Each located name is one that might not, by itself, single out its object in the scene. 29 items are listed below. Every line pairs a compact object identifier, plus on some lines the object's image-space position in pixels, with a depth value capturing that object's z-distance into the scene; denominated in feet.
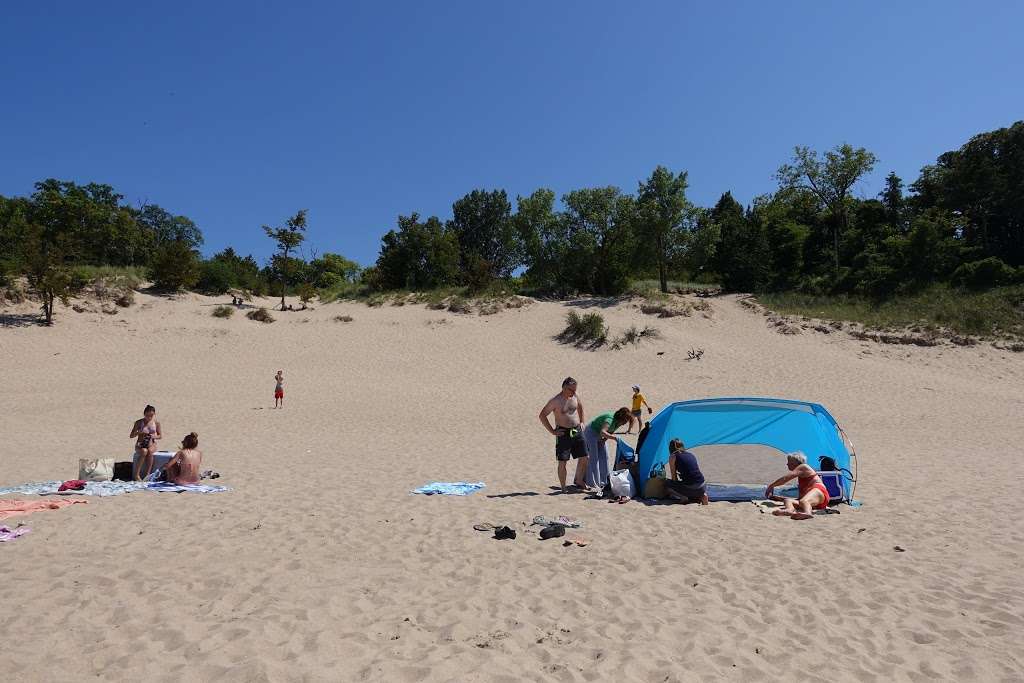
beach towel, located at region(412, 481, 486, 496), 27.53
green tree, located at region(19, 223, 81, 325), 90.33
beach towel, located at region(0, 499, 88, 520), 21.90
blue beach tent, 28.96
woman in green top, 28.02
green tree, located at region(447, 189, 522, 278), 191.83
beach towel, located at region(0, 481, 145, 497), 26.18
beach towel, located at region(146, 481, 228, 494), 27.30
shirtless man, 27.55
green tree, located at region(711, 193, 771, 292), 122.62
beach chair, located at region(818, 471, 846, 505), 25.40
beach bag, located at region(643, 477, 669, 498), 26.22
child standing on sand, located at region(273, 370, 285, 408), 64.12
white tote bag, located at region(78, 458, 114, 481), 28.99
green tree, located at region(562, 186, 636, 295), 123.75
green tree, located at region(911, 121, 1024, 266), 114.32
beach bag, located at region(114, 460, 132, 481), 29.81
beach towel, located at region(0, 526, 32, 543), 19.12
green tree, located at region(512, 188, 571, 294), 127.95
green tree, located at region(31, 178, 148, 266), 136.36
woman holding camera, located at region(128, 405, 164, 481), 30.12
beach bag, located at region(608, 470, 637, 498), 26.07
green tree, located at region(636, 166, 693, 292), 116.26
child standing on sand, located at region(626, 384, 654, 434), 52.06
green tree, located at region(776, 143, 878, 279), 134.21
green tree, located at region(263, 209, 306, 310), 120.98
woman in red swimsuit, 23.49
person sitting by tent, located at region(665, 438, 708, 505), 25.49
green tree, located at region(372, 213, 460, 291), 134.92
